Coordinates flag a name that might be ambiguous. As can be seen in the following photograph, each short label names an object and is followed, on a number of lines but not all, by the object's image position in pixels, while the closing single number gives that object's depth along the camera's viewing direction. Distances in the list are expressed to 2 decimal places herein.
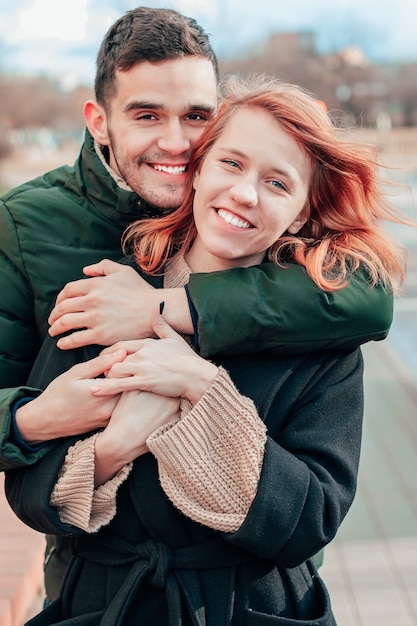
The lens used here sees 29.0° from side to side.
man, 1.68
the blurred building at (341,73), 23.33
